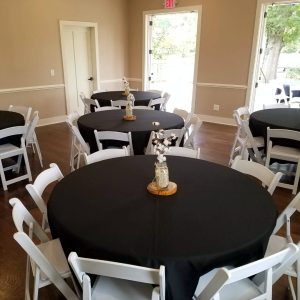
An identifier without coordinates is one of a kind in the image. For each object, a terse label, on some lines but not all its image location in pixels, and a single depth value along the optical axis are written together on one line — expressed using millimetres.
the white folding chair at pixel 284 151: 3026
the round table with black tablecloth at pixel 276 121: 3365
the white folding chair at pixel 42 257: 1341
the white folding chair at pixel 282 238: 1680
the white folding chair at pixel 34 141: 3954
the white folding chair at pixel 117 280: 1075
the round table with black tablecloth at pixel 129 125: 3092
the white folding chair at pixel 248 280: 1066
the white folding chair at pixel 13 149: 3168
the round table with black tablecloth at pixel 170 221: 1233
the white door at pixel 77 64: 6469
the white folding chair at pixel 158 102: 4952
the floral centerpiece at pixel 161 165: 1650
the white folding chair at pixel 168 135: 2914
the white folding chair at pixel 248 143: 3514
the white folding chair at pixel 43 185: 1748
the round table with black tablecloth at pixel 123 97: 5102
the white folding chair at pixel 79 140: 3138
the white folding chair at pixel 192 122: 3224
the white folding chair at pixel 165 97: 5623
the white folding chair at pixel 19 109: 4582
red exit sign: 6446
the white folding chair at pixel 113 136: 2879
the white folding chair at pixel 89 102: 4732
